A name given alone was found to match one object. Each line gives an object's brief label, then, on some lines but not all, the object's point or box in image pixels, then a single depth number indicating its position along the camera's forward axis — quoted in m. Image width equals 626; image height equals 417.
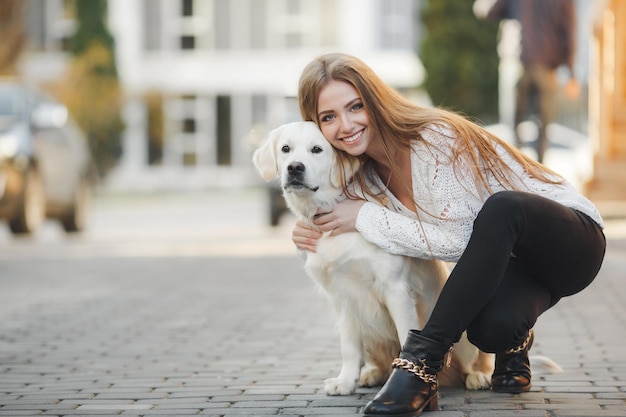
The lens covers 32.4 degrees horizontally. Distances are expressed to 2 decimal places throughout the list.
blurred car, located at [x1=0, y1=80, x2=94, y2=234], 12.27
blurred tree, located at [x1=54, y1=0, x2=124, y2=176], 30.61
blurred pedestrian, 10.97
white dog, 4.17
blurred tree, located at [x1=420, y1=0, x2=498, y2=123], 25.17
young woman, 3.83
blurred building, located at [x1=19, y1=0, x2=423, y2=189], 32.88
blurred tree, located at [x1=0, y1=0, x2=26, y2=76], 29.55
